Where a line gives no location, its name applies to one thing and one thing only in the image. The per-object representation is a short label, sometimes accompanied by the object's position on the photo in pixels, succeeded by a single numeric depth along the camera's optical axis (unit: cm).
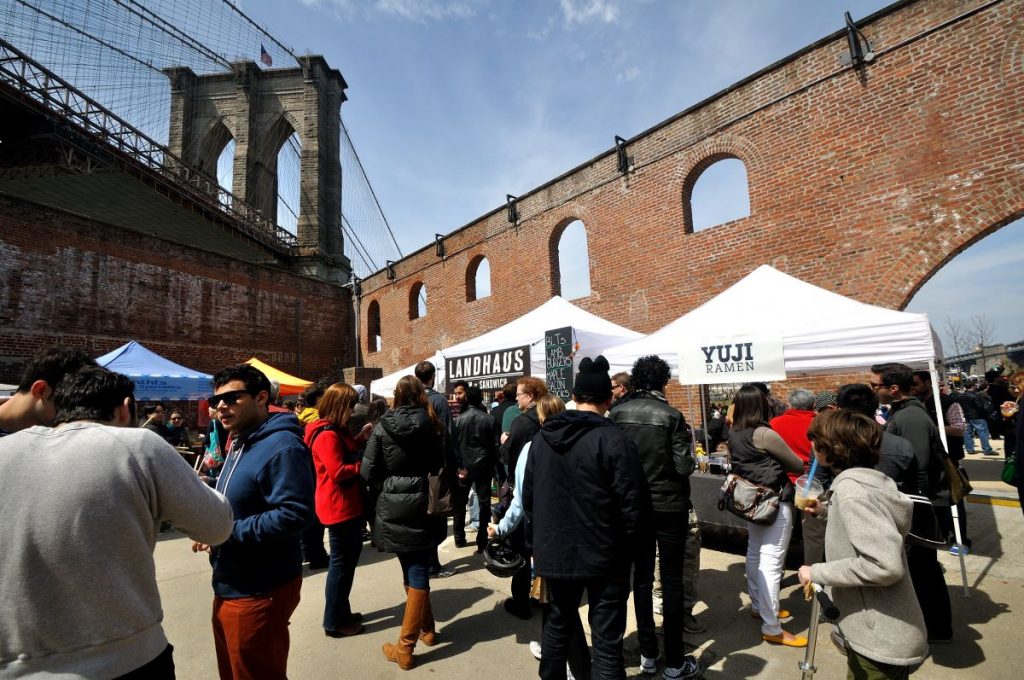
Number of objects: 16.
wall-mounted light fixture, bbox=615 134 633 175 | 1085
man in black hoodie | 223
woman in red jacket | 346
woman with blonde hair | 247
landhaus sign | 686
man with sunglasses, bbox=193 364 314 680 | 202
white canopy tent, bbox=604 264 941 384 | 439
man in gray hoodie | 128
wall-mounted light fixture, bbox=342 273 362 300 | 1980
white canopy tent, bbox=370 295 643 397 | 682
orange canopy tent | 1049
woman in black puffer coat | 310
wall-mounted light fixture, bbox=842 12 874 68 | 764
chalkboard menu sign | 637
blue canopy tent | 825
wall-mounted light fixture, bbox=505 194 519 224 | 1330
